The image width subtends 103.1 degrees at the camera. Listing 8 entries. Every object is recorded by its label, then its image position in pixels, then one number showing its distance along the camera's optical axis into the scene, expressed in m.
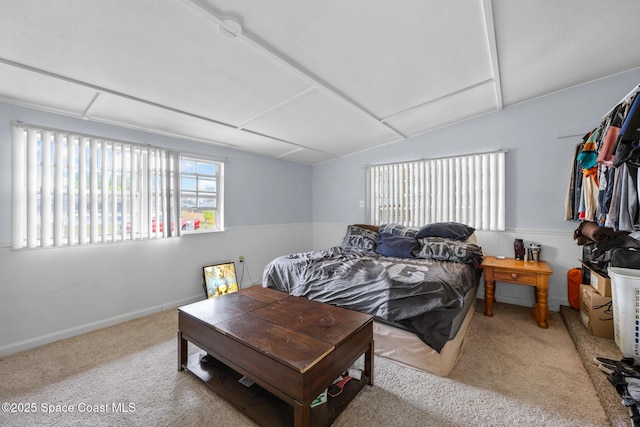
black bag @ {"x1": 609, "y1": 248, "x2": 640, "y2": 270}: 2.00
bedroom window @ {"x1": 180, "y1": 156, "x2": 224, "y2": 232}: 3.42
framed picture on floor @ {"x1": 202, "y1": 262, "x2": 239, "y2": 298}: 3.45
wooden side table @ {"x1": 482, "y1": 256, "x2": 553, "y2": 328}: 2.56
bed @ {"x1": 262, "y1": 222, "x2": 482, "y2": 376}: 1.85
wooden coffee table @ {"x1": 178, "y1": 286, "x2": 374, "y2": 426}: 1.28
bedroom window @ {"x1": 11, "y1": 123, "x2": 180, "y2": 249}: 2.26
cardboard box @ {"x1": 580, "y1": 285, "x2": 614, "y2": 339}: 2.16
